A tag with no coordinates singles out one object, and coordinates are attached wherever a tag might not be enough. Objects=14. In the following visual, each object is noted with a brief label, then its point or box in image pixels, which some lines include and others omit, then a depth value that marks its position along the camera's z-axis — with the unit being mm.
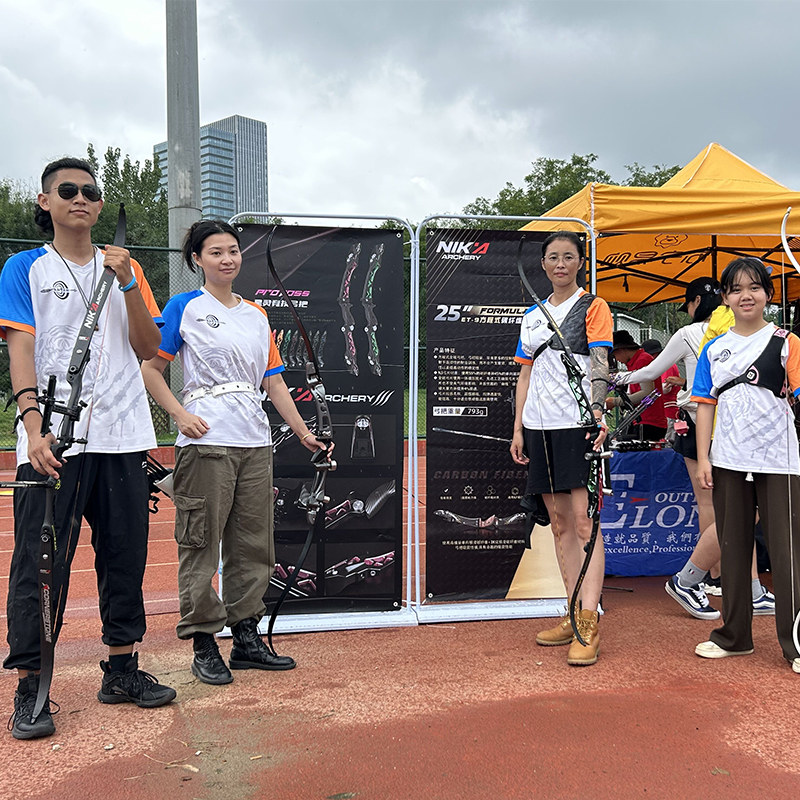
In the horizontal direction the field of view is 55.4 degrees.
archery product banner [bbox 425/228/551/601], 4613
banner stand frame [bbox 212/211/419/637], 4324
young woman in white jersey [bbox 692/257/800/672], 3730
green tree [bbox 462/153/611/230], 32156
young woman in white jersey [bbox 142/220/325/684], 3498
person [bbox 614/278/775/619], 4605
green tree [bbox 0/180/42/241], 22984
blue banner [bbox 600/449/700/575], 5465
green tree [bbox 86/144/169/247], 31406
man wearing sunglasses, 2926
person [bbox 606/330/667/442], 6730
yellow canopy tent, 4543
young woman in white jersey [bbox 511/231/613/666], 3812
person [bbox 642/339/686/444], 6068
